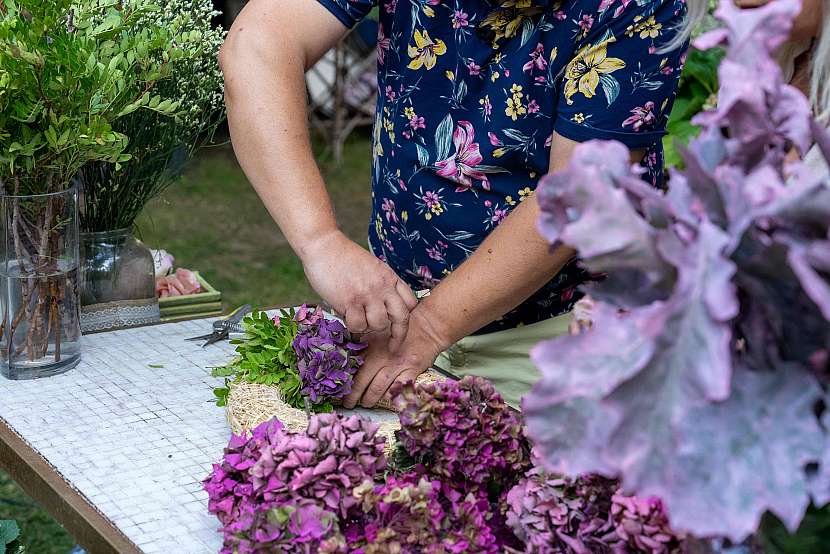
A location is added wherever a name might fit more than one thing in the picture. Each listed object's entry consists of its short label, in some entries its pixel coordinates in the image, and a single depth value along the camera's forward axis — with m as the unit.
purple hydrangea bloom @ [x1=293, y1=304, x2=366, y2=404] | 1.30
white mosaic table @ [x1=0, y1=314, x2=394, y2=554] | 1.09
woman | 1.36
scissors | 1.67
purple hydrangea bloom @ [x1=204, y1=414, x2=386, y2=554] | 0.89
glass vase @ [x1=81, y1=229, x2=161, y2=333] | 1.75
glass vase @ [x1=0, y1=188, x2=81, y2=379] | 1.47
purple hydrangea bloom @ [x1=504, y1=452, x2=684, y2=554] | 0.79
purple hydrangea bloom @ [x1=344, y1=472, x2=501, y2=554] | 0.89
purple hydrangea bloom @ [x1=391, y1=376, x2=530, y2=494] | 1.00
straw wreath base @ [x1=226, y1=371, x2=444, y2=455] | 1.19
